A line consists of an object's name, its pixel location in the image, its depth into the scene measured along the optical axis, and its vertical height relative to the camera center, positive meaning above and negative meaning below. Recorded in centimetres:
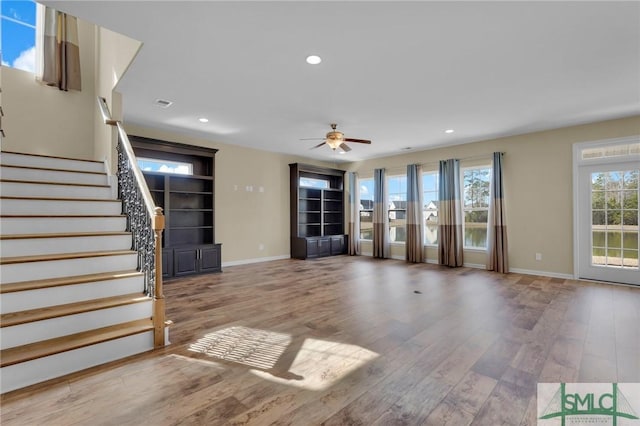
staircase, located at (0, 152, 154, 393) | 212 -55
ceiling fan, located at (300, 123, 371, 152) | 500 +131
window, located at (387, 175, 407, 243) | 790 +18
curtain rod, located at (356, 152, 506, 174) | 630 +124
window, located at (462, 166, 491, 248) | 645 +21
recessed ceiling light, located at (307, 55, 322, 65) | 302 +162
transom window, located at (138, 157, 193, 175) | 556 +101
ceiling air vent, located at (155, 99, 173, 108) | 421 +167
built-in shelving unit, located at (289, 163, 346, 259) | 775 +7
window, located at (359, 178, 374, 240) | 864 +21
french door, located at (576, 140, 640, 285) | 481 -11
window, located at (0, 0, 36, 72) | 467 +300
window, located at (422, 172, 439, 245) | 725 +21
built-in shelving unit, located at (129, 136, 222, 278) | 538 +23
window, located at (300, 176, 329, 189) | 824 +96
